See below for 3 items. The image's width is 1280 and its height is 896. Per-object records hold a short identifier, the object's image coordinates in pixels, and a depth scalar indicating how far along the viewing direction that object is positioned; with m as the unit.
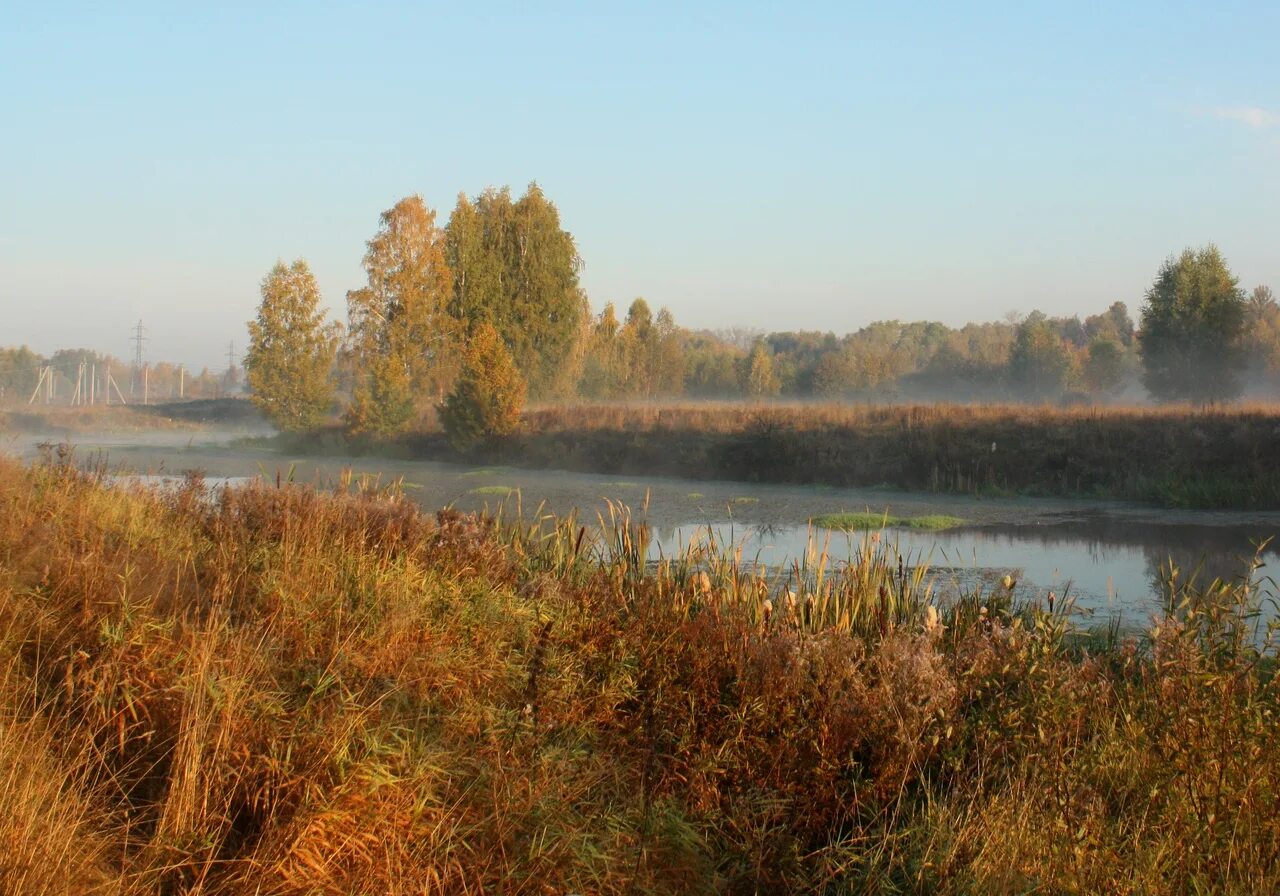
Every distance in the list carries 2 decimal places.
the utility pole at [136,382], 141.64
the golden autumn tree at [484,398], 34.06
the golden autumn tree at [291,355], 42.34
